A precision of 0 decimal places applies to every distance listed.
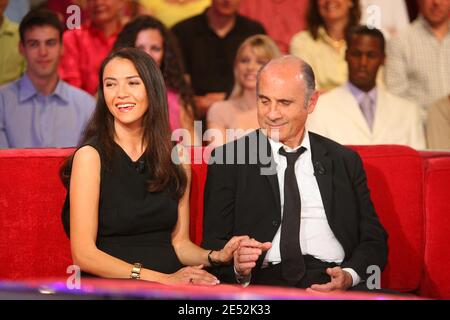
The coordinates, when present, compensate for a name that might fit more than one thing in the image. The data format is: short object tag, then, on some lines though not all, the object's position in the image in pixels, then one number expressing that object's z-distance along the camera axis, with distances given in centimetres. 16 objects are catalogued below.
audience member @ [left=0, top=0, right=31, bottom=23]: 786
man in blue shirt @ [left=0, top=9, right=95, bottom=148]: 734
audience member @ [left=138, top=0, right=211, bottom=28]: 813
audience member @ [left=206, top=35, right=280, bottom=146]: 744
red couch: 484
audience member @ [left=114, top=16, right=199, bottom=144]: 745
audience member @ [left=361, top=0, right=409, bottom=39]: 834
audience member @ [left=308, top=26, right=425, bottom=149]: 757
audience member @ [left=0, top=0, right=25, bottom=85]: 771
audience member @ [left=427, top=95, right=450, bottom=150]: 769
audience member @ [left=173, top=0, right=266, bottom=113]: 793
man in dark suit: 467
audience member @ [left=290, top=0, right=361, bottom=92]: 808
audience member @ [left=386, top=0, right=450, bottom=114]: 811
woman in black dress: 441
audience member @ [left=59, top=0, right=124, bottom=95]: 780
